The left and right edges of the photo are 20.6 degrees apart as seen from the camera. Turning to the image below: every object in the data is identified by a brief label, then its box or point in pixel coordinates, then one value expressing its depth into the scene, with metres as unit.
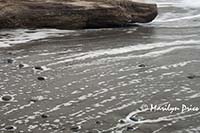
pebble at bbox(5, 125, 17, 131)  5.40
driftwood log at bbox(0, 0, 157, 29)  12.43
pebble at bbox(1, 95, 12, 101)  6.60
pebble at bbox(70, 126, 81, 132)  5.41
